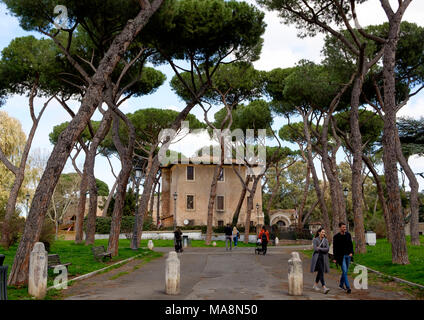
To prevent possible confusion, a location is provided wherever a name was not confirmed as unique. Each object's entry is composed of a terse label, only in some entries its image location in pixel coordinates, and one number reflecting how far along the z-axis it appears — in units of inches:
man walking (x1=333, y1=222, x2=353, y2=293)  365.4
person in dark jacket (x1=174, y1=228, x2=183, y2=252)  835.9
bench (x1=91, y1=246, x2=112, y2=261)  563.7
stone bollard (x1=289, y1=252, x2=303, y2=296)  328.5
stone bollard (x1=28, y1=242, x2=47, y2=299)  306.7
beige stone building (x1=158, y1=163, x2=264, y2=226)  1681.8
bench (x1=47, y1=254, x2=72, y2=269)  410.6
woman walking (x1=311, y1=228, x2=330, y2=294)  358.6
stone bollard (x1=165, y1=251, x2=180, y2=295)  330.0
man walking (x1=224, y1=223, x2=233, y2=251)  961.5
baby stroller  837.5
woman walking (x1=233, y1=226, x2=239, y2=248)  1079.0
